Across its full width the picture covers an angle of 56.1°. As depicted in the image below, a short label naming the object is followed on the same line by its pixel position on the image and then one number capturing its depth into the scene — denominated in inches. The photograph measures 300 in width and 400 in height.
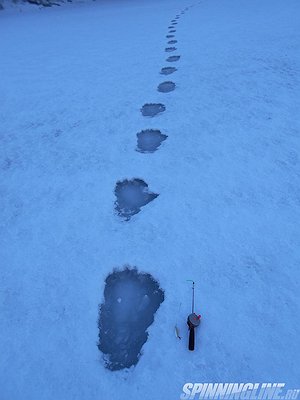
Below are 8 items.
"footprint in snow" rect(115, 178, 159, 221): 119.3
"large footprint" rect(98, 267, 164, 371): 78.8
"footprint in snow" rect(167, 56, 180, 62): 279.1
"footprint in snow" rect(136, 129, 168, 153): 155.3
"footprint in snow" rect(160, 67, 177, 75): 249.9
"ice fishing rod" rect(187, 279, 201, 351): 74.7
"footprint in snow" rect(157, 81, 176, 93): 217.9
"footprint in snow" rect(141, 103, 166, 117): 188.1
